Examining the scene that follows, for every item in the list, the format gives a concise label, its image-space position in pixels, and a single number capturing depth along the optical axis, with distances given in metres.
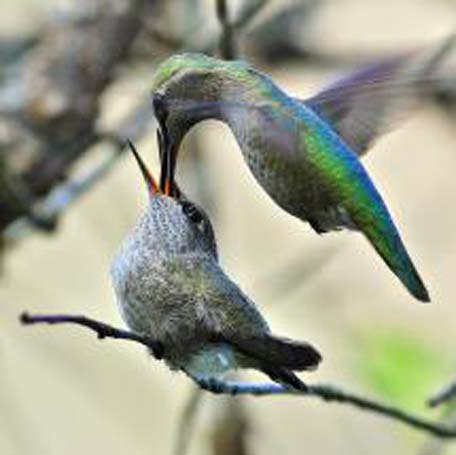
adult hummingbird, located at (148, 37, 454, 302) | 4.93
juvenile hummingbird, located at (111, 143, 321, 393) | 4.87
